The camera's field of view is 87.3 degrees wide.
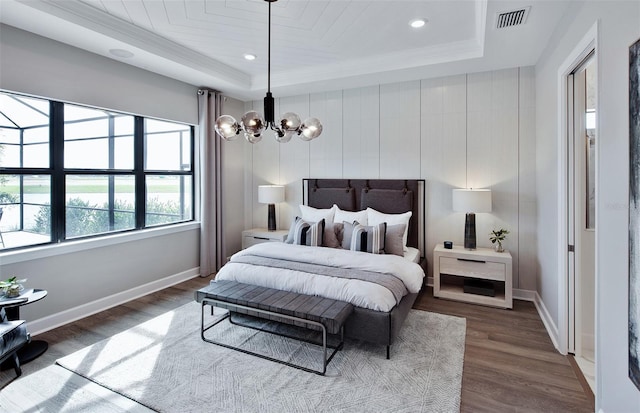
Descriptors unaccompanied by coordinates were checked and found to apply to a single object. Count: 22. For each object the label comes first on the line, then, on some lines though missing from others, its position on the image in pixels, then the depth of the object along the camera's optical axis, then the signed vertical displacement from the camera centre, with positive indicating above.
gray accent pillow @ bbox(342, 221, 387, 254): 3.74 -0.38
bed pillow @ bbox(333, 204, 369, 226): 4.41 -0.16
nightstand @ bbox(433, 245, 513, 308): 3.68 -0.79
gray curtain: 4.86 +0.37
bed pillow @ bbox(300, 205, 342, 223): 4.62 -0.13
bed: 2.71 -0.57
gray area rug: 2.16 -1.24
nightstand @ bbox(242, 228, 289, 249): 5.11 -0.48
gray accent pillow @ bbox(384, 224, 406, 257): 3.78 -0.42
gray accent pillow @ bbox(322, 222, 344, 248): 4.08 -0.37
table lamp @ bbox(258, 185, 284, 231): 5.15 +0.17
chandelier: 2.76 +0.67
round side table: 2.66 -1.19
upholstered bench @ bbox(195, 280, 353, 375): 2.48 -0.81
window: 3.10 +0.39
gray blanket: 2.89 -0.63
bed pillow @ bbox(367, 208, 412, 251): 4.17 -0.18
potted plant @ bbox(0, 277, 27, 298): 2.62 -0.64
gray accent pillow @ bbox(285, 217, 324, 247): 4.03 -0.35
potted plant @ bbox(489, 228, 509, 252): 3.87 -0.39
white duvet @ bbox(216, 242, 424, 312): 2.75 -0.65
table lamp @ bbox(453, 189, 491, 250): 3.78 +0.02
